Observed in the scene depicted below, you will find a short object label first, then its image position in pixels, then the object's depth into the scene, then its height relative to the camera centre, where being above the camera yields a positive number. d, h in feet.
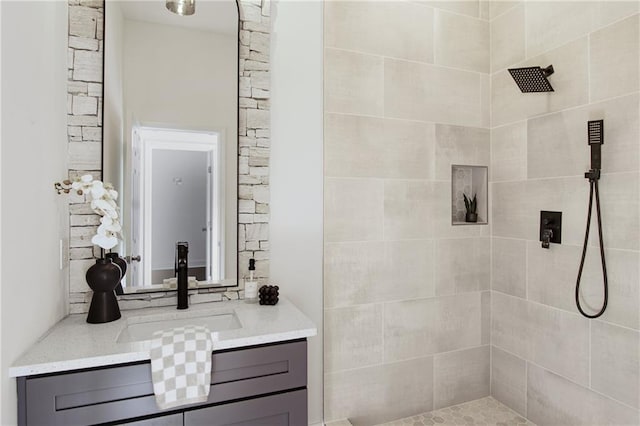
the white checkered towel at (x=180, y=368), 3.95 -1.66
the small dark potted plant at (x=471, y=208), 7.70 +0.10
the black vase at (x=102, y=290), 4.82 -1.01
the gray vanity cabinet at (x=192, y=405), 3.68 -1.94
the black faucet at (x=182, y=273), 5.48 -0.90
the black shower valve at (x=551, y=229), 6.33 -0.26
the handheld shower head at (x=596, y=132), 5.52 +1.20
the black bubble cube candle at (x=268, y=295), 5.64 -1.24
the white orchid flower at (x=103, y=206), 4.65 +0.06
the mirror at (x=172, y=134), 5.43 +1.14
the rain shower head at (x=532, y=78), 6.09 +2.21
